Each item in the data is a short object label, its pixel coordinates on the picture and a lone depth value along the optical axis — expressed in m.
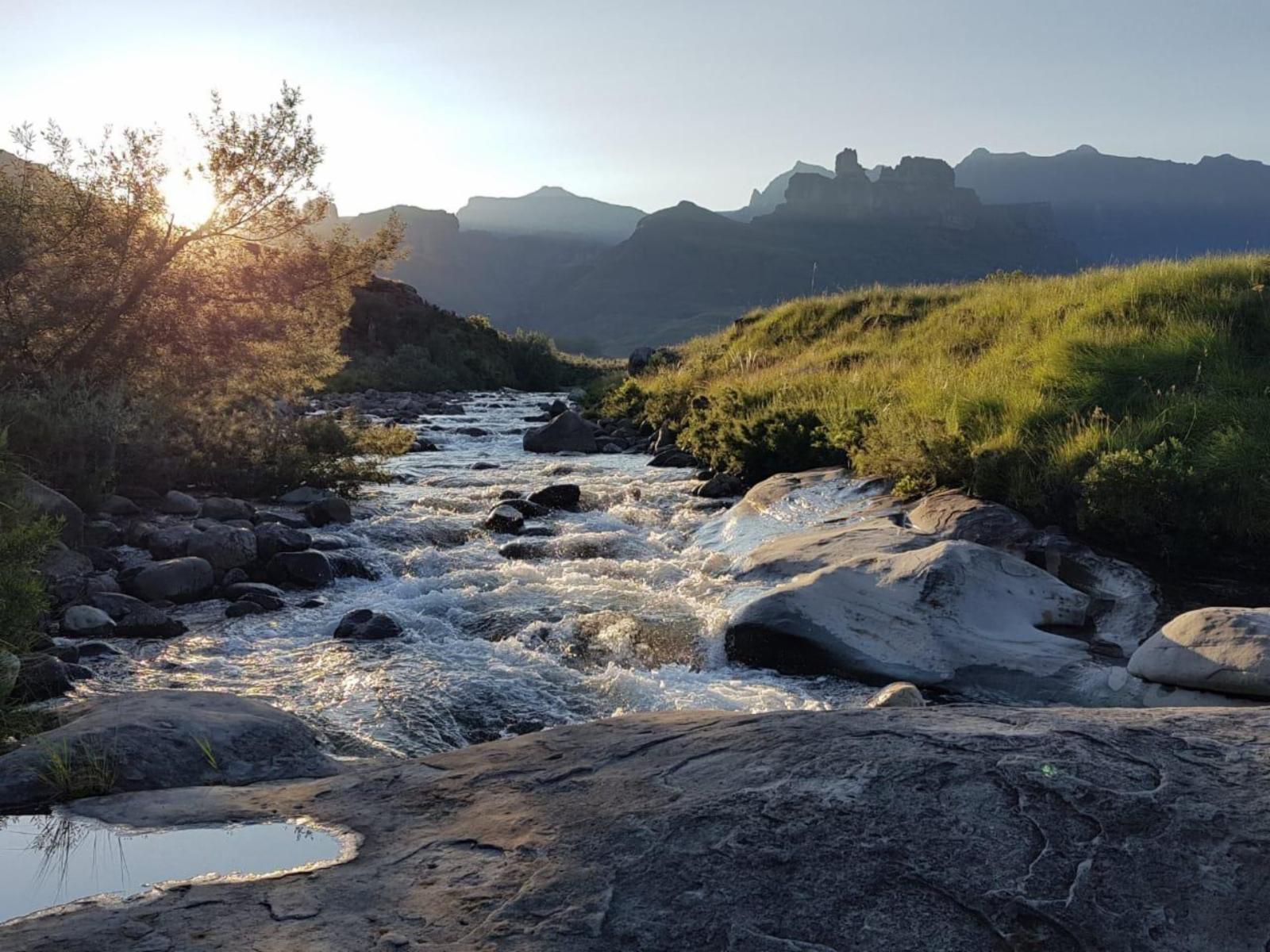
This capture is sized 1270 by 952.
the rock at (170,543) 8.85
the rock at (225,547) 8.80
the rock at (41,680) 5.34
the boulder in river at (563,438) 18.55
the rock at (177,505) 10.43
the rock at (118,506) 9.87
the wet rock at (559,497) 12.38
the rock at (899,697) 5.35
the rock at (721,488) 12.51
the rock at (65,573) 7.44
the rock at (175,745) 3.96
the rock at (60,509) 8.08
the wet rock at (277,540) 9.23
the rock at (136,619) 7.11
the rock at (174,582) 8.02
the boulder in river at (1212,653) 4.93
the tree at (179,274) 11.68
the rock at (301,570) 8.80
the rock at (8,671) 4.45
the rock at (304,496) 11.92
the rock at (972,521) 7.91
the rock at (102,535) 8.95
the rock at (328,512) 11.02
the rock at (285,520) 10.54
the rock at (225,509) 10.23
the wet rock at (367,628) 7.21
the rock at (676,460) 15.49
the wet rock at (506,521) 10.98
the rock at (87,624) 6.91
